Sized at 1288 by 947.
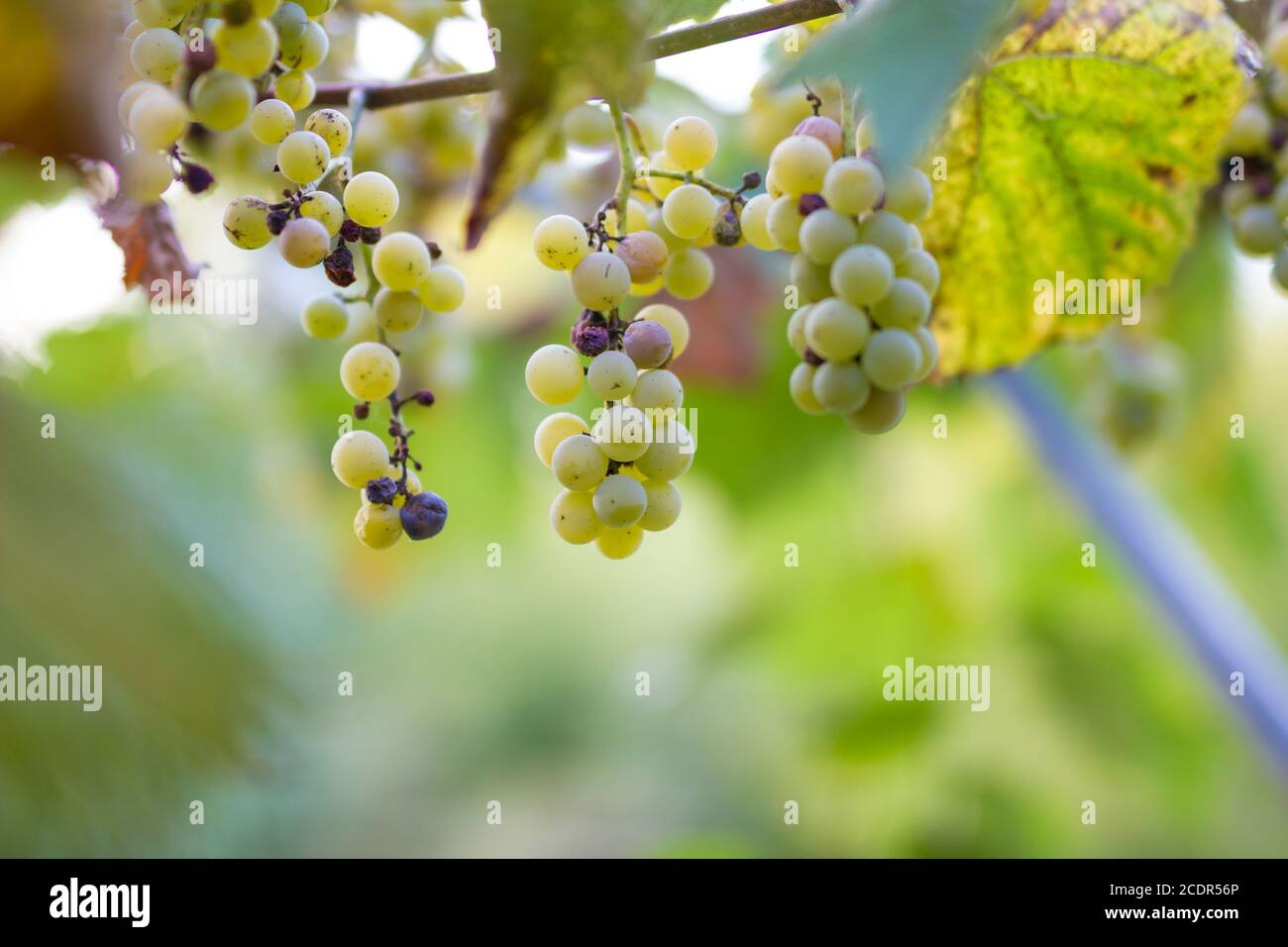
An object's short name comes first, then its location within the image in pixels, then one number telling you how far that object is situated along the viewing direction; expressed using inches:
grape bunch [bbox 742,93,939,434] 9.7
